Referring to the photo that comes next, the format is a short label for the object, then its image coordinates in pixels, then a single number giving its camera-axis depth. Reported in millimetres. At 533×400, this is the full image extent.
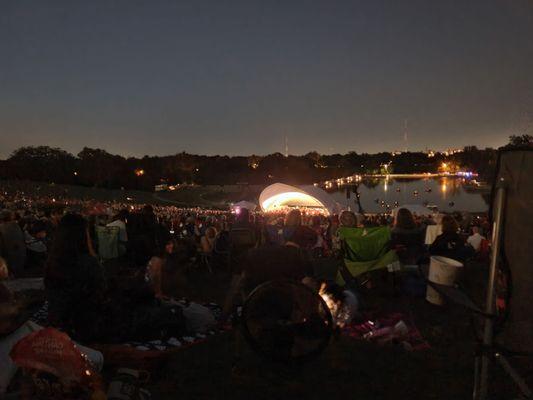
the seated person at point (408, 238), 7660
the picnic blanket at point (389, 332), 4988
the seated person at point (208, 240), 9633
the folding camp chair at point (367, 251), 6990
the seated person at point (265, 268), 4266
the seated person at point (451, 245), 6949
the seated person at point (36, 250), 9969
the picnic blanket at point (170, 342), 4625
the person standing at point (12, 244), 8008
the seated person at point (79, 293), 4449
